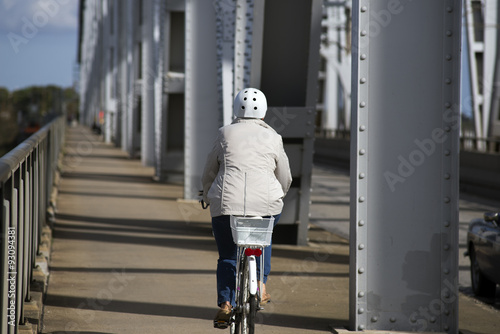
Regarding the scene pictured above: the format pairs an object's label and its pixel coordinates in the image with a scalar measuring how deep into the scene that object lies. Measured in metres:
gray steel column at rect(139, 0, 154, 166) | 27.05
